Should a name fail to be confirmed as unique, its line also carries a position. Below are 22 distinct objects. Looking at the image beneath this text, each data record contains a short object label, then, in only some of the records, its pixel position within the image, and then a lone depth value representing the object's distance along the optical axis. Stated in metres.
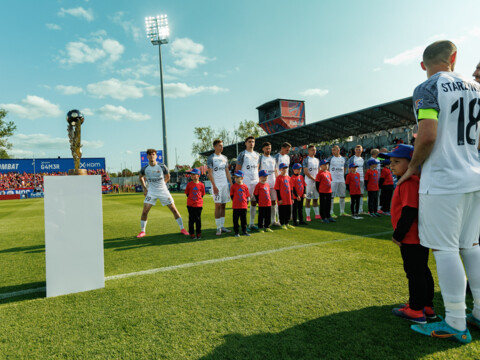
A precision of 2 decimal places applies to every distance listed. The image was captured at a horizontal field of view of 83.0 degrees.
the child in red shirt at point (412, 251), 2.15
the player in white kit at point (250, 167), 6.83
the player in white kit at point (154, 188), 6.54
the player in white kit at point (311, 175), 8.27
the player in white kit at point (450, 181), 1.91
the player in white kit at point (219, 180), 6.36
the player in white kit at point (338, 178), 8.62
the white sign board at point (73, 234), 2.98
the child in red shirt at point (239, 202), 6.06
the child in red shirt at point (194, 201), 5.92
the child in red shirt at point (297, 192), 7.27
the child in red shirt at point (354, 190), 8.01
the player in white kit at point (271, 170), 7.13
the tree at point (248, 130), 67.56
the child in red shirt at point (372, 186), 8.21
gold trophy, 3.34
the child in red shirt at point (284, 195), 6.75
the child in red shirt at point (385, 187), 8.23
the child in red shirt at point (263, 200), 6.48
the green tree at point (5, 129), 48.46
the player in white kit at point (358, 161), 8.41
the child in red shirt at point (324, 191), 7.42
